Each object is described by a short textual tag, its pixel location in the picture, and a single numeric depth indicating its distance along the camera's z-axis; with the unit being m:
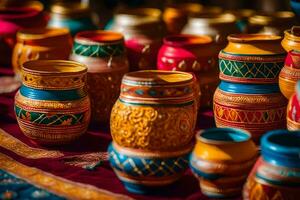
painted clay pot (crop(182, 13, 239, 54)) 1.66
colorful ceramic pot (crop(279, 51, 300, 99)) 1.27
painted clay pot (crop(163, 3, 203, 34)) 2.01
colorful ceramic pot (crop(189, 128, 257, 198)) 1.12
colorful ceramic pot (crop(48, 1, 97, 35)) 1.91
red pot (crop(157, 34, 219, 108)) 1.53
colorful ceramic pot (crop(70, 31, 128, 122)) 1.50
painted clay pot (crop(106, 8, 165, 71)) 1.66
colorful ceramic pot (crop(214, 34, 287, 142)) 1.34
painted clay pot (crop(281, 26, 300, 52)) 1.30
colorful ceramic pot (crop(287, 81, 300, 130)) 1.20
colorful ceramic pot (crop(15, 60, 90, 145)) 1.37
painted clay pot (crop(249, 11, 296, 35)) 1.67
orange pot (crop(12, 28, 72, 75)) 1.64
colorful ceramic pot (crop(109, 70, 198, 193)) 1.18
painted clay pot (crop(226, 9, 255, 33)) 1.80
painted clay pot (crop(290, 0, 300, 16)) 1.43
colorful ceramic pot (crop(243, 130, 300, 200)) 1.07
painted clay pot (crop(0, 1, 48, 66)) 1.89
